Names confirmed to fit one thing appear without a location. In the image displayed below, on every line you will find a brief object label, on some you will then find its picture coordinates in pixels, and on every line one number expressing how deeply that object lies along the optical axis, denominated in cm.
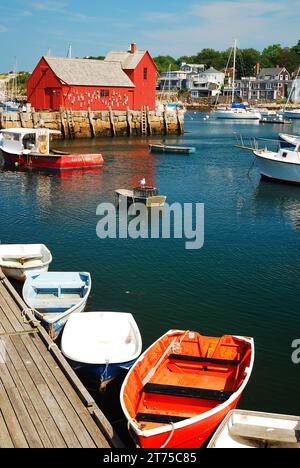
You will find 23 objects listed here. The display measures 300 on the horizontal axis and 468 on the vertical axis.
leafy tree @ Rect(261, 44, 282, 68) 19389
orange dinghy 938
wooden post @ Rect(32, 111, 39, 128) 6156
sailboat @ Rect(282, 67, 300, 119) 12256
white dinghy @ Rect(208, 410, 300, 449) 941
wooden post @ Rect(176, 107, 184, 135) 7519
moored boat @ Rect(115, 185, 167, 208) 2966
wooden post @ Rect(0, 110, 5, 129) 6044
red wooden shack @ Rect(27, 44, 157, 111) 6938
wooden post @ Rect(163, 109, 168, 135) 7412
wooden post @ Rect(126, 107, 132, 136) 7019
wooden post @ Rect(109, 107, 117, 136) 6888
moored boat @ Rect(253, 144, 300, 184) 3862
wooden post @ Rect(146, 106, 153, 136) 7214
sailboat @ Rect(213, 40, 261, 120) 11551
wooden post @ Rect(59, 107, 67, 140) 6469
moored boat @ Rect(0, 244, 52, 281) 1821
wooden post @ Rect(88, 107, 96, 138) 6700
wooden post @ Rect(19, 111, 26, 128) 6125
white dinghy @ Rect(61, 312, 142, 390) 1187
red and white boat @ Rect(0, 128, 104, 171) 4347
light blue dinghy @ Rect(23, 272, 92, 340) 1430
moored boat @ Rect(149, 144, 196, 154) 5656
